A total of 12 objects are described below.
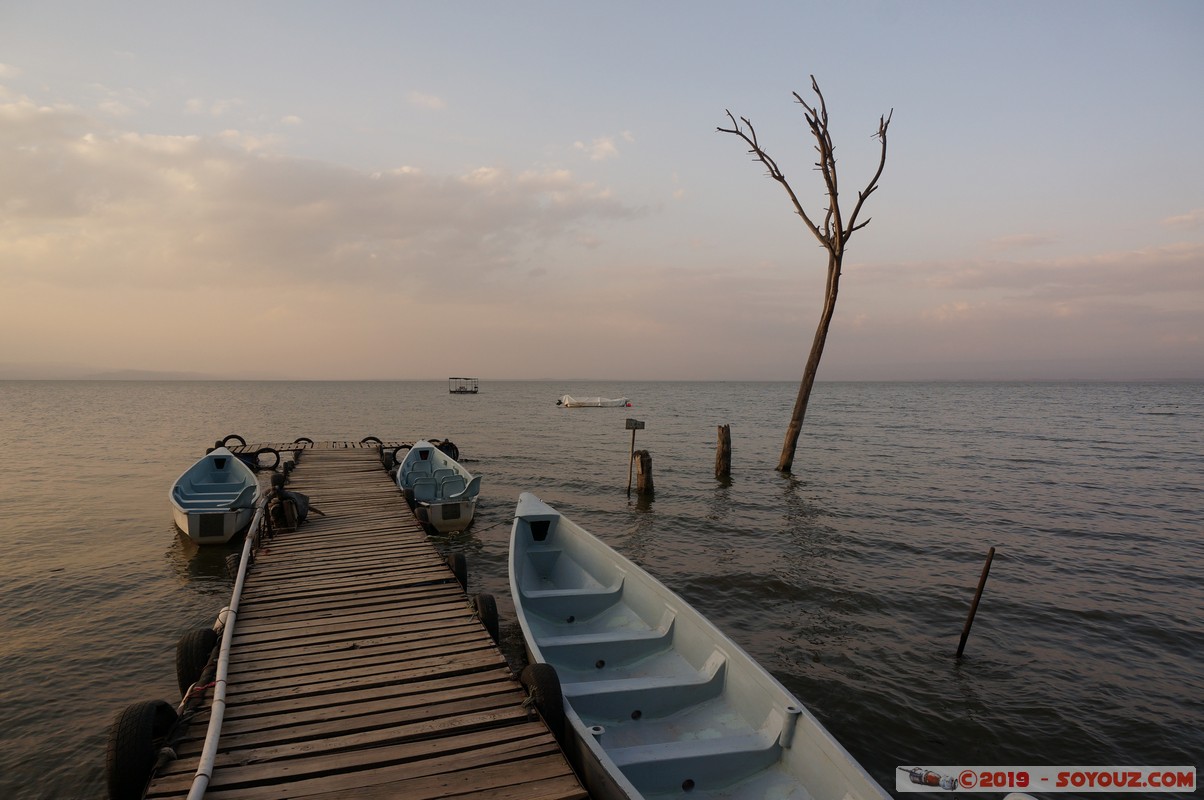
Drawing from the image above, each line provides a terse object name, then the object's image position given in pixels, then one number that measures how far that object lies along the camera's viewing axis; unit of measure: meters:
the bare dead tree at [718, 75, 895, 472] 18.83
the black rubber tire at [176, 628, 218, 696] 6.83
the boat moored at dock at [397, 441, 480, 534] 15.16
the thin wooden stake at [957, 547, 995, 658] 8.44
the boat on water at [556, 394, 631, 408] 73.88
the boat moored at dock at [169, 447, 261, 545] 13.64
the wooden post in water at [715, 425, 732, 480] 23.02
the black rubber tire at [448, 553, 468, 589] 9.53
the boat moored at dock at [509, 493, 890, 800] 4.79
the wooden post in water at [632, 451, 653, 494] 20.08
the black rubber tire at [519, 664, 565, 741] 5.33
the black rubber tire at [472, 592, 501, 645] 7.61
